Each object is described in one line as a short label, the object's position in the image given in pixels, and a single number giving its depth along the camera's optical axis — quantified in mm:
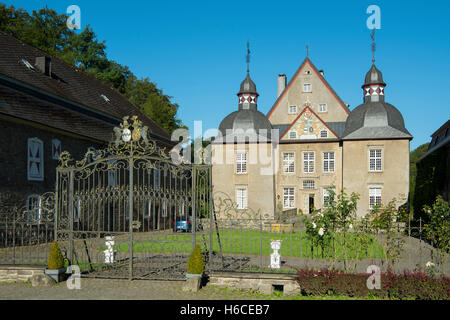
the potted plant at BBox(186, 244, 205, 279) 9352
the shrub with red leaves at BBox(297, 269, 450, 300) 7977
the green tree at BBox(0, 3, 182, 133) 36875
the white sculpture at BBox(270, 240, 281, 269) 10461
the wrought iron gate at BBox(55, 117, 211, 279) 10172
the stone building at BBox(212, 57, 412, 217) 30562
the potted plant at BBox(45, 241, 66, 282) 9773
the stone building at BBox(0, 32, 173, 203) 16422
